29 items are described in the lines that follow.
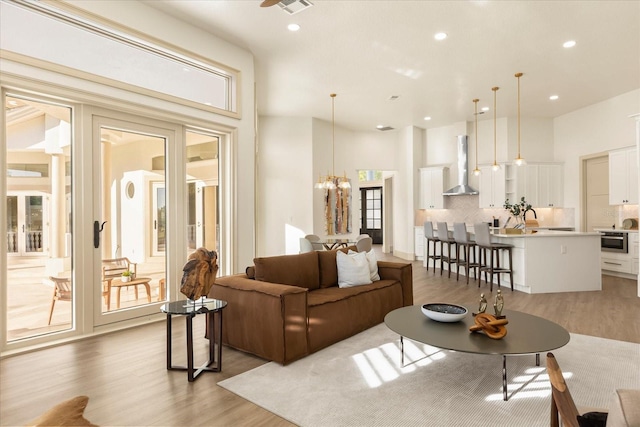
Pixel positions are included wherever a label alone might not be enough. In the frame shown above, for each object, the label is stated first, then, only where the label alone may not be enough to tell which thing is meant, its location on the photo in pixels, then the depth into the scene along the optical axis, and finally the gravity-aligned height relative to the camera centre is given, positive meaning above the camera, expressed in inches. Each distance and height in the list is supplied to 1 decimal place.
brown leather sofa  120.7 -33.8
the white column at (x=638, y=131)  215.6 +44.5
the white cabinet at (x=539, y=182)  345.7 +25.1
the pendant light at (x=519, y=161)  255.2 +32.8
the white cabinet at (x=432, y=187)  383.9 +24.1
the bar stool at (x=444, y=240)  295.9 -23.4
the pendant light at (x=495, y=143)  358.1 +63.6
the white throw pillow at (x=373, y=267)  173.5 -26.0
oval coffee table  97.9 -35.5
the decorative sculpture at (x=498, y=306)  113.9 -29.0
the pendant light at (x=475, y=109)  303.6 +88.3
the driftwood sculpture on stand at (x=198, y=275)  113.3 -18.8
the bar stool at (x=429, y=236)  316.4 -22.3
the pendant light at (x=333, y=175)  351.6 +36.2
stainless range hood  370.9 +41.8
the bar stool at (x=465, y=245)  267.6 -25.6
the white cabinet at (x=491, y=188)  350.9 +21.0
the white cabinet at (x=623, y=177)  276.4 +23.6
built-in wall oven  280.4 -25.1
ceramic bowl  118.3 -32.7
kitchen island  232.2 -32.9
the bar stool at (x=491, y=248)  242.5 -25.3
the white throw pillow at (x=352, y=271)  164.2 -25.9
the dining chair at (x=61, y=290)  145.9 -29.2
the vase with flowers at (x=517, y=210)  266.3 -0.3
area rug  91.0 -49.1
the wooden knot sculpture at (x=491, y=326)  104.0 -32.7
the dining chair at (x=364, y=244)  244.5 -21.3
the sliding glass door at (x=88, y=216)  137.0 -0.8
